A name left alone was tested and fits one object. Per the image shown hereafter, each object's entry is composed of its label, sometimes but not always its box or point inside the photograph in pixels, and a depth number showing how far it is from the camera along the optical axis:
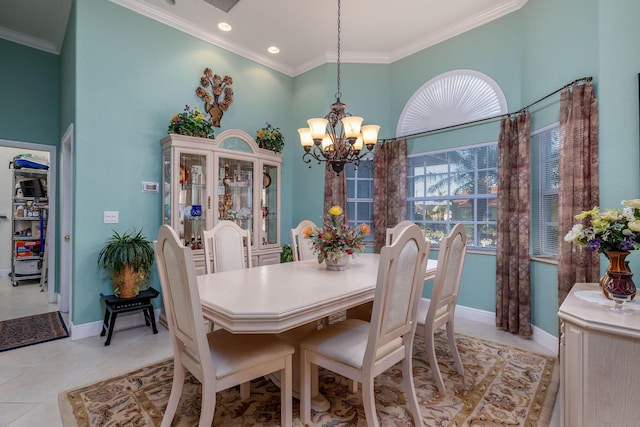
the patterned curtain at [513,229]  2.96
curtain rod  2.39
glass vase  1.41
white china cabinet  3.32
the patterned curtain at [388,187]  3.99
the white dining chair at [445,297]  1.97
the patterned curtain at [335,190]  4.21
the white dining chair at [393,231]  3.15
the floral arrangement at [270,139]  4.09
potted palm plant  2.93
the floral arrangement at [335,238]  2.30
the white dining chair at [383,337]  1.44
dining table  1.35
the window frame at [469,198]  3.46
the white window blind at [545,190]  2.84
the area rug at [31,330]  2.82
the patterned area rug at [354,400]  1.75
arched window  3.44
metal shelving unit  5.39
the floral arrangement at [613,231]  1.42
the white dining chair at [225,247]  2.56
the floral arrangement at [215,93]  3.80
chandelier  2.47
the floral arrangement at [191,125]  3.31
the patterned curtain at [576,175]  2.24
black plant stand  2.82
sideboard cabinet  1.19
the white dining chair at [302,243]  3.16
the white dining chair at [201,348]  1.34
